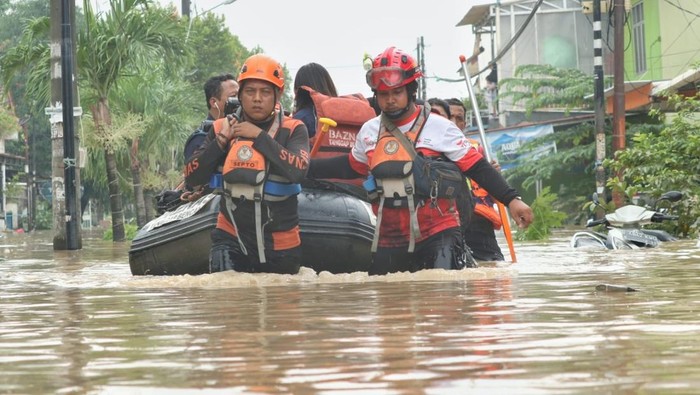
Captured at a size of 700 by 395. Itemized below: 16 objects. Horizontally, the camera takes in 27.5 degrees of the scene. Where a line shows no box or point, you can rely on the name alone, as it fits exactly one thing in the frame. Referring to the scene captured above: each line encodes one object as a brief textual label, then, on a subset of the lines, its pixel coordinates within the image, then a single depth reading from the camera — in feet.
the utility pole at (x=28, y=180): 223.57
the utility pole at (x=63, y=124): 72.23
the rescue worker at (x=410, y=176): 26.55
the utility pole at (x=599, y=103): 98.53
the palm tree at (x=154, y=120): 113.29
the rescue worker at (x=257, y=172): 27.40
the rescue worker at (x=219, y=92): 35.32
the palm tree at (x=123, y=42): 86.02
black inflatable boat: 32.37
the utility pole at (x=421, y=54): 233.92
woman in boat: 32.73
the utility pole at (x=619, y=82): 92.58
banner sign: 147.35
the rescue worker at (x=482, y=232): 35.47
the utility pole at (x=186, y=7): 132.57
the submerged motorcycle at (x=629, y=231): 44.83
